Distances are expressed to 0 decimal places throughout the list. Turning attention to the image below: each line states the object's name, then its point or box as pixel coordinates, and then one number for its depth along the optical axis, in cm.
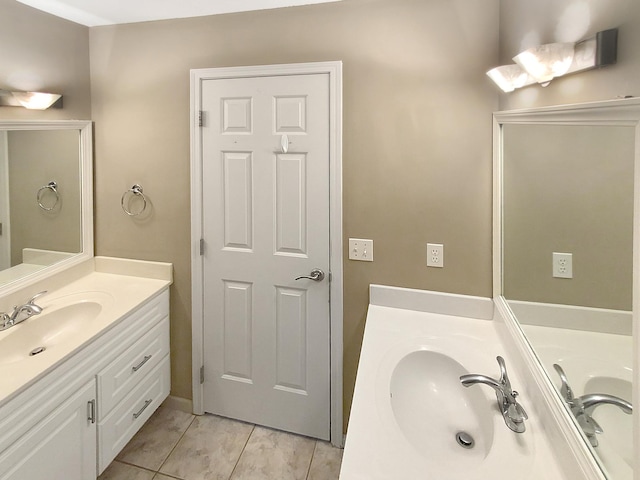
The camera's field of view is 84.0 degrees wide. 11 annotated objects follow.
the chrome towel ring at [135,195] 216
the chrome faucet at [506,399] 102
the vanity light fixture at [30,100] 171
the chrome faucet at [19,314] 162
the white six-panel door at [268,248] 188
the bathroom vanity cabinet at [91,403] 126
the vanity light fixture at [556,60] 78
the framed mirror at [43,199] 175
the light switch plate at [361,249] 187
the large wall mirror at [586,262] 69
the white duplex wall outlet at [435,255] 178
